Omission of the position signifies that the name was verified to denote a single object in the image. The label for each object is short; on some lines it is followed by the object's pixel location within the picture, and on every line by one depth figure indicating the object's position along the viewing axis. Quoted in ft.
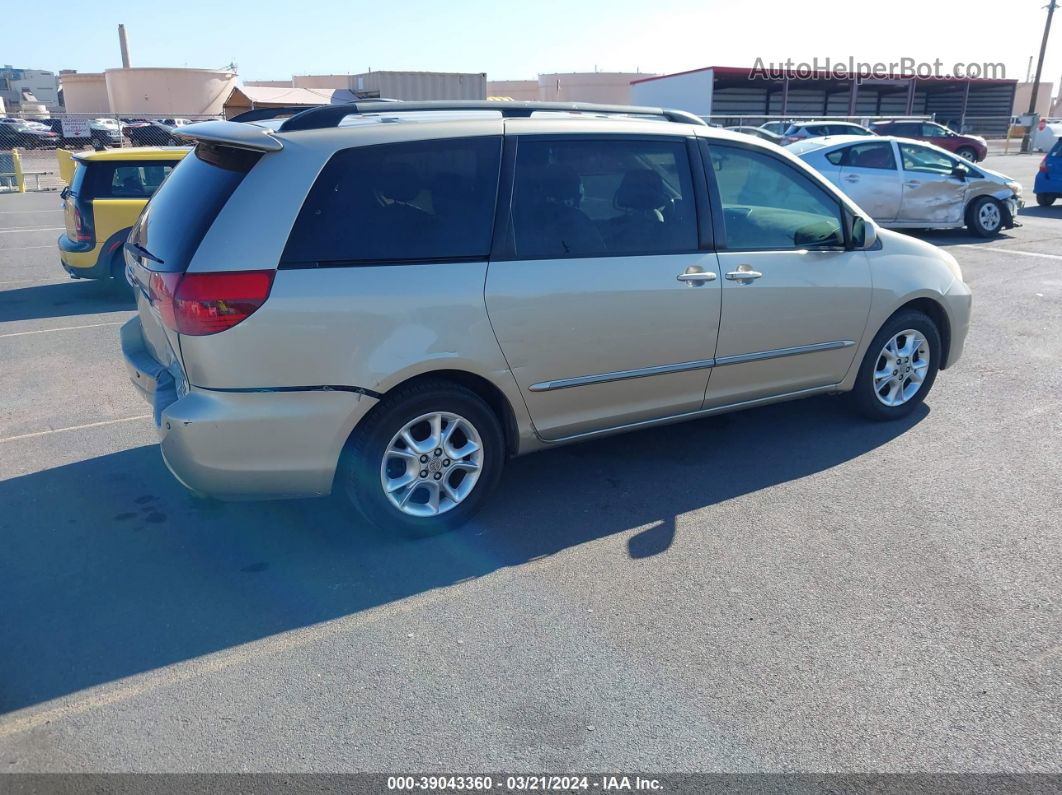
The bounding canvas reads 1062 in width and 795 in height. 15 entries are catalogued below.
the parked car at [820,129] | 87.53
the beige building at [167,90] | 191.42
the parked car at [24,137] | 125.80
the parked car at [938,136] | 94.89
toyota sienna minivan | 12.17
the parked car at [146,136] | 105.50
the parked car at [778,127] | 98.07
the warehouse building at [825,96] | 148.70
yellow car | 30.91
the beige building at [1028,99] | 218.85
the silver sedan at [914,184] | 43.91
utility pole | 140.97
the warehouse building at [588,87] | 218.79
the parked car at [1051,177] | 58.03
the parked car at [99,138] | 102.89
